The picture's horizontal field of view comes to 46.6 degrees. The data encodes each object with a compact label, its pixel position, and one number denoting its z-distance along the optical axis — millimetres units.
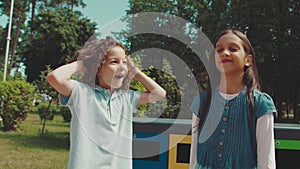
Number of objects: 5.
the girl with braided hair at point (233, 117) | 1404
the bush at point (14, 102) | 8992
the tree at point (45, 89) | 8391
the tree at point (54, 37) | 23953
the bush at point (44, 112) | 10391
